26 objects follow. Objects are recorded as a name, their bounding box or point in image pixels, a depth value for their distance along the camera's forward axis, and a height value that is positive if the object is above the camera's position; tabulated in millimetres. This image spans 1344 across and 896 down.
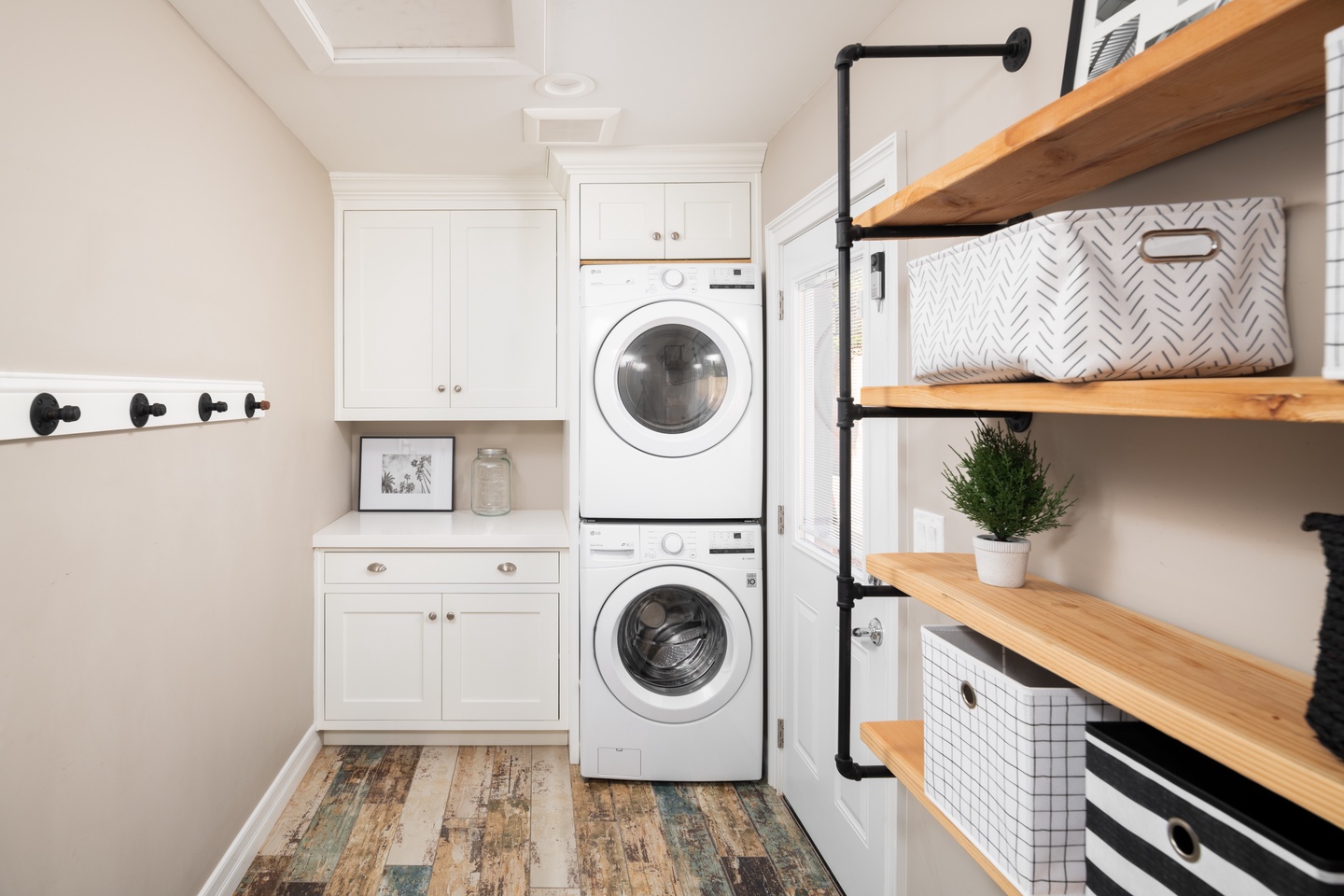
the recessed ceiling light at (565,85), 2059 +1059
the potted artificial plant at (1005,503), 1040 -93
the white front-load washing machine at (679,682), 2510 -809
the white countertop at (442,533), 2707 -372
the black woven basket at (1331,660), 522 -164
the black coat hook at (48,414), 1262 +42
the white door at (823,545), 1740 -322
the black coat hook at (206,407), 1829 +82
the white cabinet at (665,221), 2617 +817
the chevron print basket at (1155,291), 689 +153
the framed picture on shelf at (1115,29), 828 +535
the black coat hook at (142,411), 1553 +61
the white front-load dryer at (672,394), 2475 +165
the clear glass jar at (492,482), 3234 -198
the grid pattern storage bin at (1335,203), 476 +165
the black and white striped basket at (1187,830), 568 -351
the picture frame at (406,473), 3246 -162
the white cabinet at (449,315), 2973 +527
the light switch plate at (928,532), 1498 -200
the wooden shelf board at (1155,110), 571 +351
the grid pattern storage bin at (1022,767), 869 -424
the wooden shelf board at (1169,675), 543 -243
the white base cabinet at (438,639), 2738 -789
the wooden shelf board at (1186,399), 515 +41
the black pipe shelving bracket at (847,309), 1178 +233
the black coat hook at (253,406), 2113 +99
